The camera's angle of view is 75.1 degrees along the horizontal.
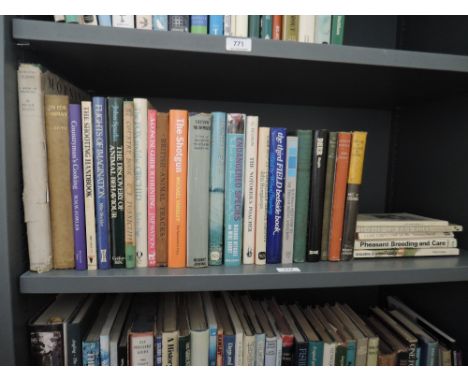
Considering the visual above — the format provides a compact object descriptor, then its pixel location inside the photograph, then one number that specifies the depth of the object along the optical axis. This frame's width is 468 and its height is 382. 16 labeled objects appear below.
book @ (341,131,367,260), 0.66
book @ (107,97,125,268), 0.57
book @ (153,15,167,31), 0.64
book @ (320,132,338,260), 0.66
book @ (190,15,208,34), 0.65
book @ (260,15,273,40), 0.71
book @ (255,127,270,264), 0.63
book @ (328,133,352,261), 0.66
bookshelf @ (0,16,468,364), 0.54
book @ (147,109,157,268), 0.59
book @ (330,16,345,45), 0.74
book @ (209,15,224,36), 0.66
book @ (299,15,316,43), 0.72
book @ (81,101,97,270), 0.57
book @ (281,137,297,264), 0.64
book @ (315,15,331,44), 0.73
